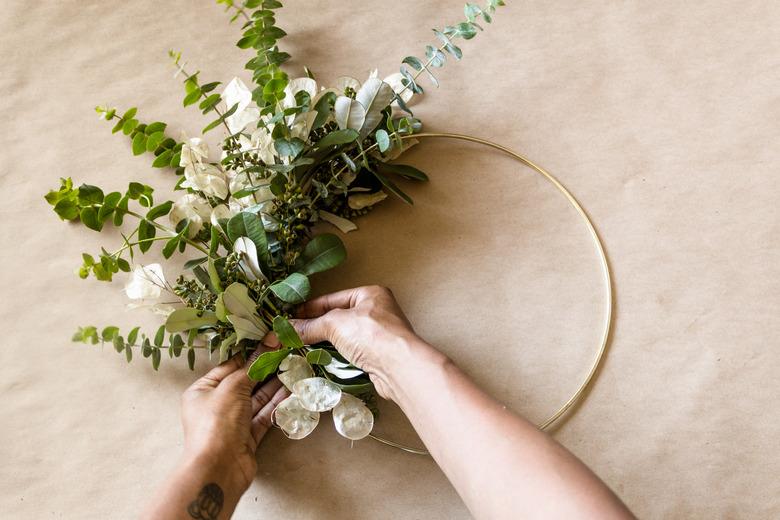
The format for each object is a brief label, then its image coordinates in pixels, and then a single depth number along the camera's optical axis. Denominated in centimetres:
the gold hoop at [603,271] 127
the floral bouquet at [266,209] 117
